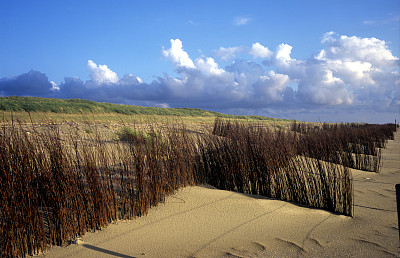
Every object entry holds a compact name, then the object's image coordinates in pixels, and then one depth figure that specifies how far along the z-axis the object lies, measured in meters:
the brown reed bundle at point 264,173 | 4.08
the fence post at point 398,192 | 1.90
